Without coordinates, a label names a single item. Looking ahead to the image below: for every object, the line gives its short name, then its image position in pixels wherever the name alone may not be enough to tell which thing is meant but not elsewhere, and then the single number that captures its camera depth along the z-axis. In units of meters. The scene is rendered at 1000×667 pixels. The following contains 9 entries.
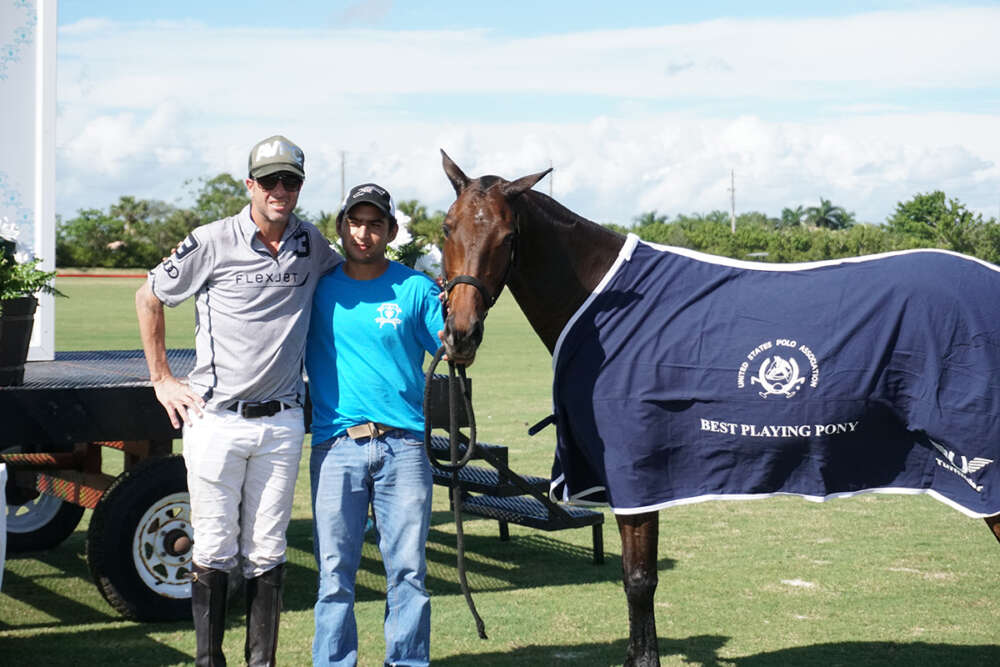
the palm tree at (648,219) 92.14
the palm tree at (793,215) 114.38
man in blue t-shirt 3.85
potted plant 5.18
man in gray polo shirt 3.85
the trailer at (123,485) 4.91
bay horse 4.12
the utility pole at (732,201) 84.66
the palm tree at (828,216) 112.19
